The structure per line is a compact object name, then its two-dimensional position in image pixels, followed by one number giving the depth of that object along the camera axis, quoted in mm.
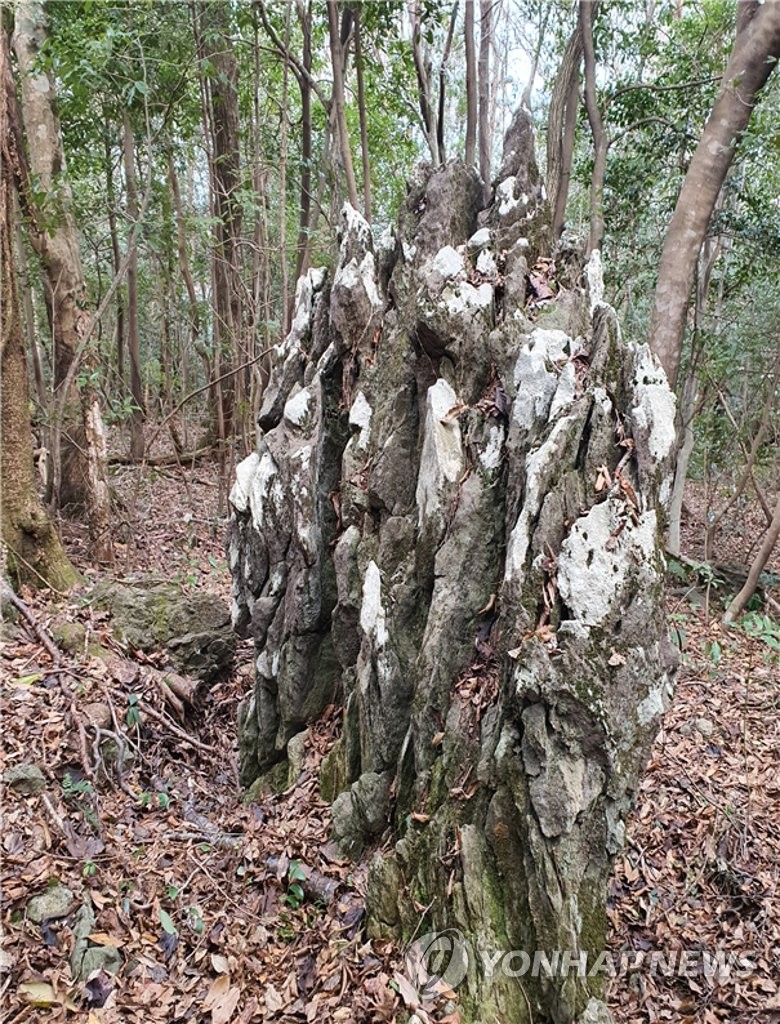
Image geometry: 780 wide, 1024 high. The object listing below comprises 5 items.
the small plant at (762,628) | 6111
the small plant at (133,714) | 5066
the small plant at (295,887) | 3945
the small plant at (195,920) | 3785
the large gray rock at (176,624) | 5887
